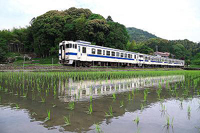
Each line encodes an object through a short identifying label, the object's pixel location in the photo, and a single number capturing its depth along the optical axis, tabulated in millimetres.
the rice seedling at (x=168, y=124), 2615
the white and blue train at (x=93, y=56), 16938
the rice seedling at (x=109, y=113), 3059
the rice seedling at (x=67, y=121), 2588
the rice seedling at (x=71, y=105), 3462
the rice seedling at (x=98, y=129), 2325
